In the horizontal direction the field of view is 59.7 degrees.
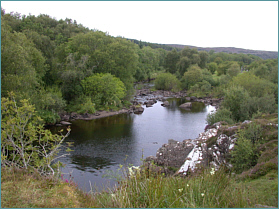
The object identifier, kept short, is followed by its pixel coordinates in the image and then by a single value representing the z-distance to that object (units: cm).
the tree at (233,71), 7819
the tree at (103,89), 4400
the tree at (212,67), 10199
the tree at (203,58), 8512
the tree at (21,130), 1048
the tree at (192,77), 7008
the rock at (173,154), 2050
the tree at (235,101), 3293
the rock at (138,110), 4358
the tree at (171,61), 8738
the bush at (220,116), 2928
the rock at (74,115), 3892
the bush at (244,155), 1438
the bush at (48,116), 3356
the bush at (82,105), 4084
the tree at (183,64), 8100
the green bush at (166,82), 7118
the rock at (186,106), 4892
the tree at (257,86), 3876
